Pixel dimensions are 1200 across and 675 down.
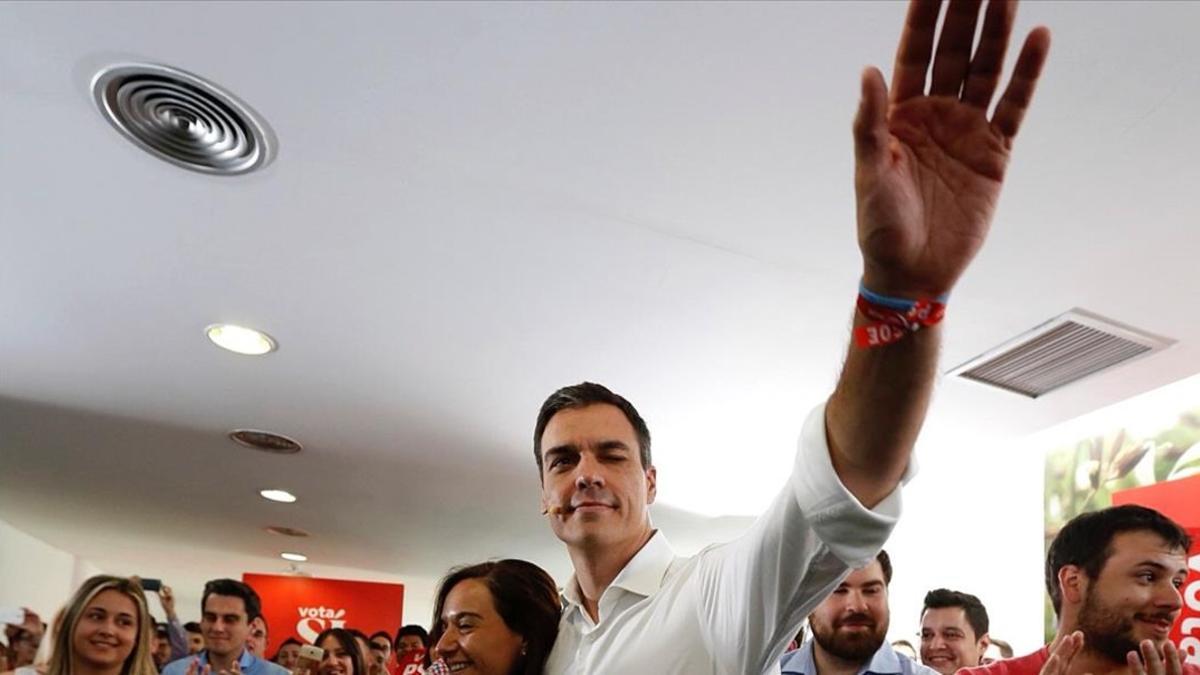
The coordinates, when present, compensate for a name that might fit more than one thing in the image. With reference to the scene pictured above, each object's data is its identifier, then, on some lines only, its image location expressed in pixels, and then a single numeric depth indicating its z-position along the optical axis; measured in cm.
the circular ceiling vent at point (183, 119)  213
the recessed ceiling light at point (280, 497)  648
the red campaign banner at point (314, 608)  830
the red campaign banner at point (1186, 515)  268
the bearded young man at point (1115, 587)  213
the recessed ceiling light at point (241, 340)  354
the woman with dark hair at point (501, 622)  158
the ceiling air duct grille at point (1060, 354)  291
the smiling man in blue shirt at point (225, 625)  458
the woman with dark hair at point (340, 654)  461
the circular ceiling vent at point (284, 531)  795
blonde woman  299
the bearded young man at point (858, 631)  258
